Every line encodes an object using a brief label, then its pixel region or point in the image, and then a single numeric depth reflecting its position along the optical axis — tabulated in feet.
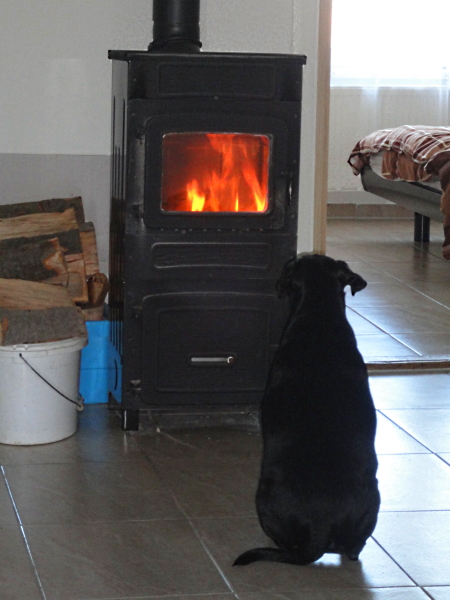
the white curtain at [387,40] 26.48
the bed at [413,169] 19.10
